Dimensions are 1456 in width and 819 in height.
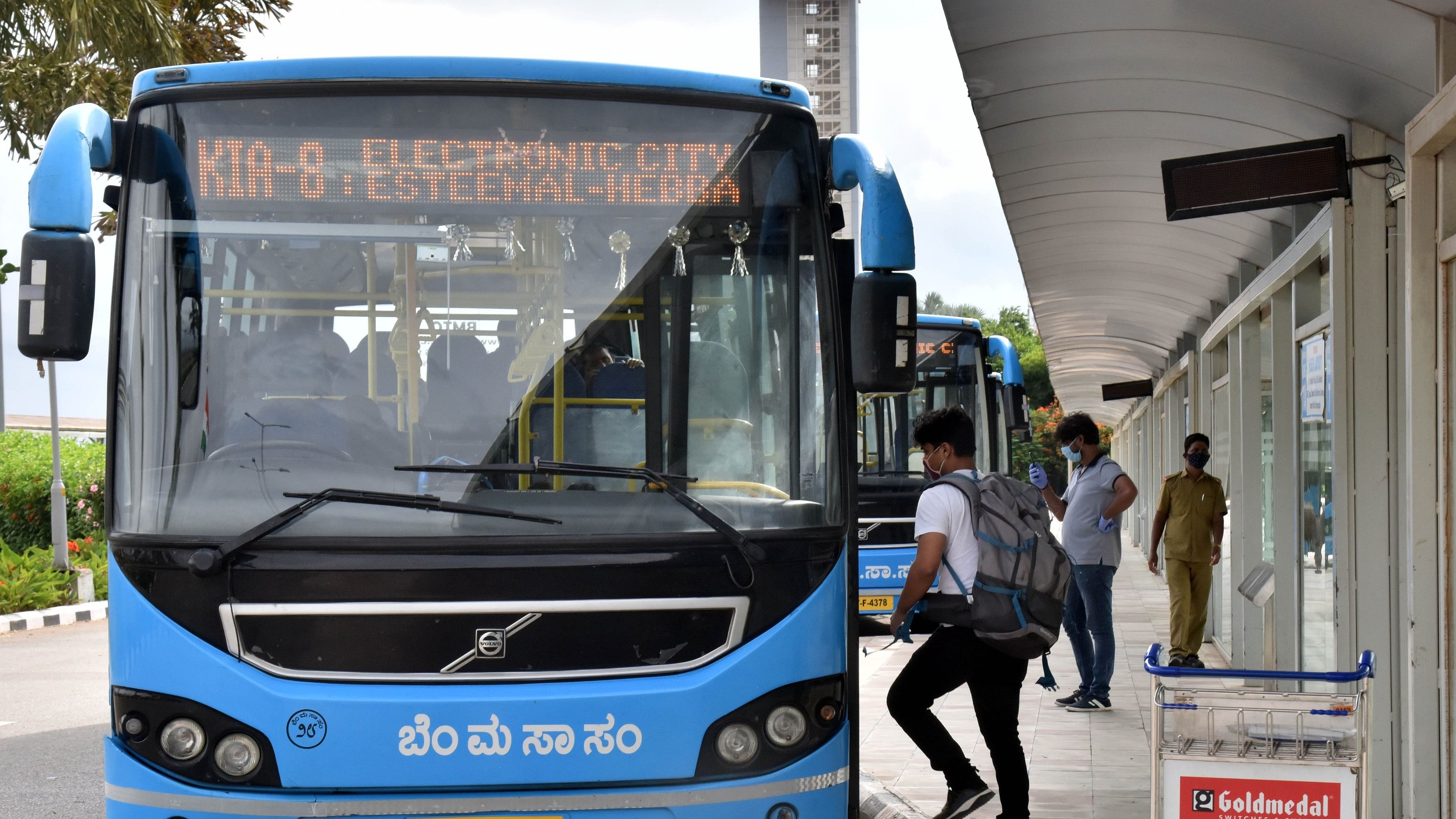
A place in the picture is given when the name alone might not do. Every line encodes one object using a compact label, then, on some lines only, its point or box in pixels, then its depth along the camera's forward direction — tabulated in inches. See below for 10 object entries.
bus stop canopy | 214.4
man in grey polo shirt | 357.7
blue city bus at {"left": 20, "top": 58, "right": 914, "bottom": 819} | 151.6
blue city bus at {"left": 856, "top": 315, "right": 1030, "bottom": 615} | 526.3
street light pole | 727.7
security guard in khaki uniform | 410.9
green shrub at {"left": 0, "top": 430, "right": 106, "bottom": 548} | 854.5
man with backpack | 219.3
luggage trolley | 150.4
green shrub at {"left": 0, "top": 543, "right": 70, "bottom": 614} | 657.0
